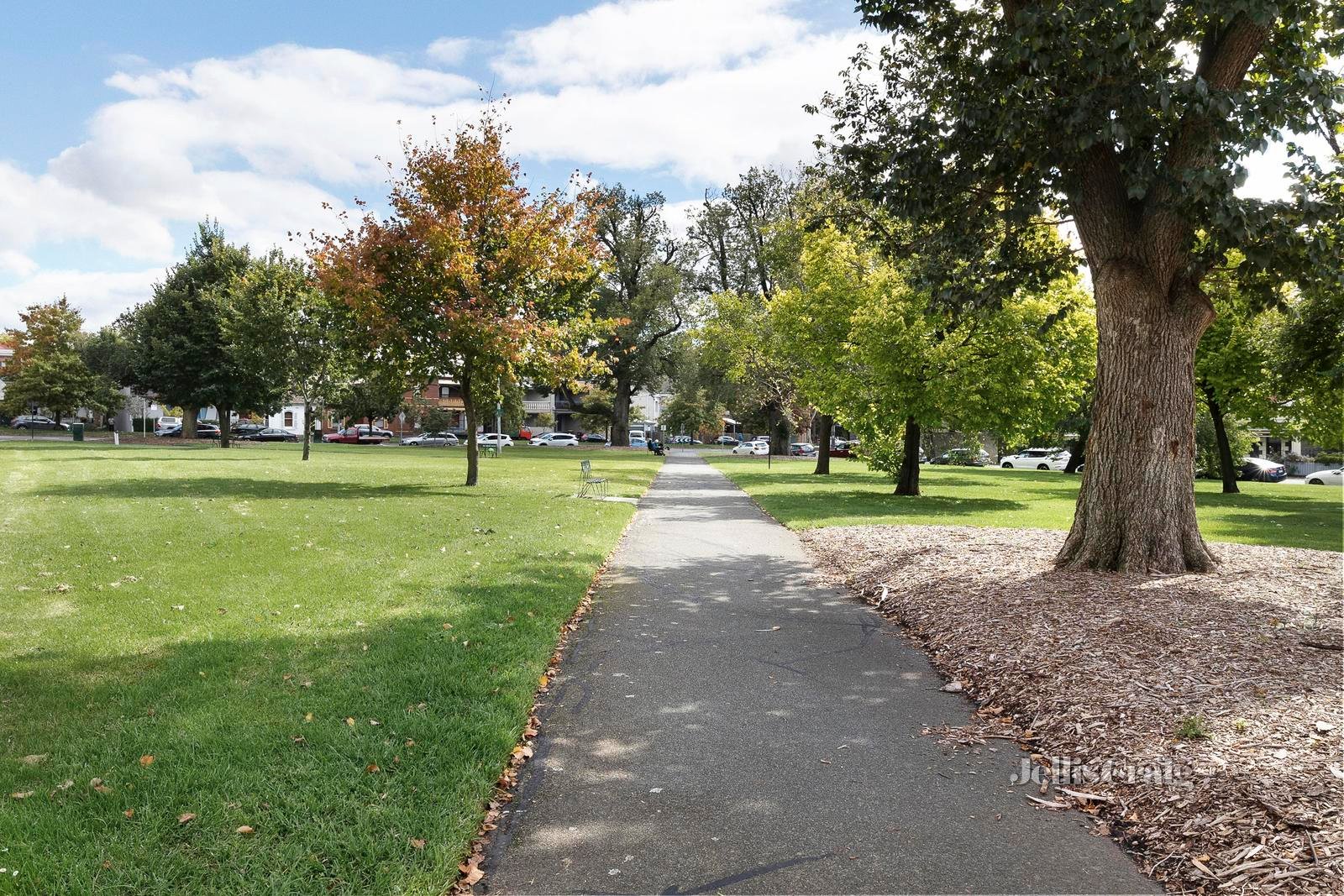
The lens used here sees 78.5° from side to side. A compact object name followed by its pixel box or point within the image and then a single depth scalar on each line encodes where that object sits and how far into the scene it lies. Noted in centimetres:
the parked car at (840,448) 6955
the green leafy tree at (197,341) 4678
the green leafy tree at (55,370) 5828
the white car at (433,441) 7500
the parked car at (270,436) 7060
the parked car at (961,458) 5197
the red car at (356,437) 7578
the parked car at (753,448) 6488
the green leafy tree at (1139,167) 729
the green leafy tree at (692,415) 7462
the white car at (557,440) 7716
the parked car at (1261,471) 4256
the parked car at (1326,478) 4075
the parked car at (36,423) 6961
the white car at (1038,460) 5078
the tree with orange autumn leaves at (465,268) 1975
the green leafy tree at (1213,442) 3284
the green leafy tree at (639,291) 5519
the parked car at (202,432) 6660
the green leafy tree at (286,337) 3325
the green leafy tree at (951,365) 1852
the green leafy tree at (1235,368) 2223
